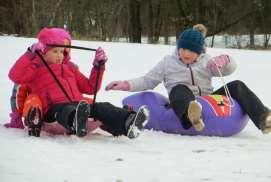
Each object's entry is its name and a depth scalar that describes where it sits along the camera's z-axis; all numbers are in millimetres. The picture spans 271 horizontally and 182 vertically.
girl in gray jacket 7772
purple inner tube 7536
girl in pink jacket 6641
